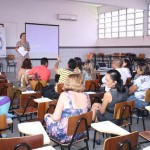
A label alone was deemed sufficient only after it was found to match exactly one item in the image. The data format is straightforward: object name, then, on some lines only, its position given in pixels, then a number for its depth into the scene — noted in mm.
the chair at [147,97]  4280
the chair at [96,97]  4410
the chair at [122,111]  3277
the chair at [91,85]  5719
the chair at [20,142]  1906
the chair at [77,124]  2658
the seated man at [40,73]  5848
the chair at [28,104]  4012
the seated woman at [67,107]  2885
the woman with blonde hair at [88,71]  6184
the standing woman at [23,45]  8483
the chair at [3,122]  2600
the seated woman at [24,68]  6074
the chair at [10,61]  12071
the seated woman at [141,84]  4668
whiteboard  13000
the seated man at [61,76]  5176
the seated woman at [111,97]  3455
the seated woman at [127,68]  5884
